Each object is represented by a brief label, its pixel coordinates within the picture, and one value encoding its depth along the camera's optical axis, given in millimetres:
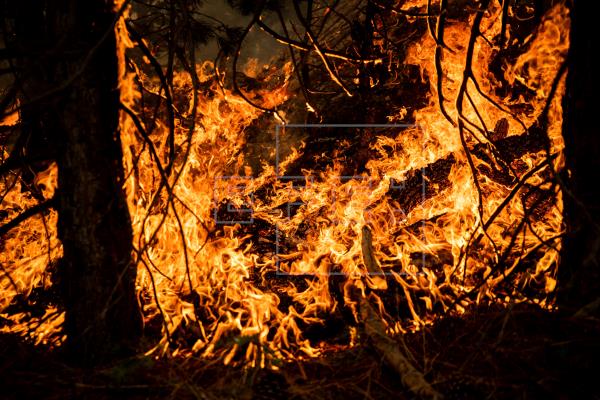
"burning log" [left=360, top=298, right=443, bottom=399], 1912
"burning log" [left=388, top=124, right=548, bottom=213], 6035
